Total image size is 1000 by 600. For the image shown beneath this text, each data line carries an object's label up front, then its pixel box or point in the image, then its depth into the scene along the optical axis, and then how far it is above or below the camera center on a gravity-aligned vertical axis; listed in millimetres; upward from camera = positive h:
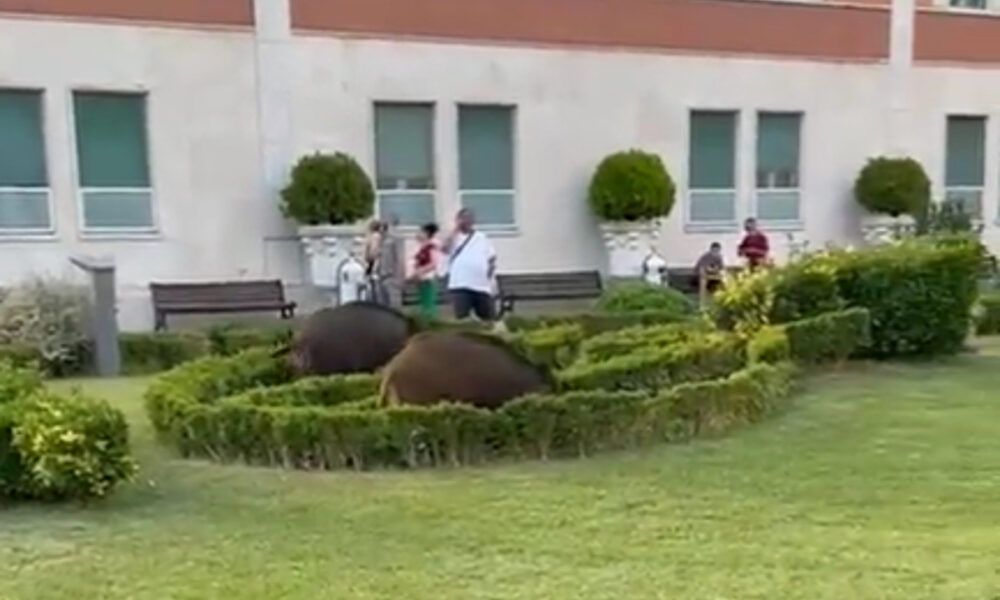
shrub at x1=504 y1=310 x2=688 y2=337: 14383 -1761
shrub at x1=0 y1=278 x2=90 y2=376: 14000 -1597
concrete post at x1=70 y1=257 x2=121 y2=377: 14148 -1646
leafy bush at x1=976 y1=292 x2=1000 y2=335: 16234 -2020
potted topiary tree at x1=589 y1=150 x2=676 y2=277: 20297 -333
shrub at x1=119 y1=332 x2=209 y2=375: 14594 -2028
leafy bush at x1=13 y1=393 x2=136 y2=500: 6371 -1436
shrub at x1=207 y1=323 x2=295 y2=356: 14335 -1884
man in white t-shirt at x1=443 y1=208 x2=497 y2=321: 14898 -1161
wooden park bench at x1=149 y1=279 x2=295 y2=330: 17572 -1662
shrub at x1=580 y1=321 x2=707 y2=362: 10781 -1545
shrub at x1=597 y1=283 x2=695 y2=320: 15602 -1635
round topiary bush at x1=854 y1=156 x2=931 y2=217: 22922 -171
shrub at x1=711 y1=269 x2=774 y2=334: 11891 -1294
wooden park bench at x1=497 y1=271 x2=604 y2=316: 19870 -1777
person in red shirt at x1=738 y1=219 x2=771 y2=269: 20070 -1158
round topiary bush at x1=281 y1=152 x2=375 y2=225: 17984 -27
